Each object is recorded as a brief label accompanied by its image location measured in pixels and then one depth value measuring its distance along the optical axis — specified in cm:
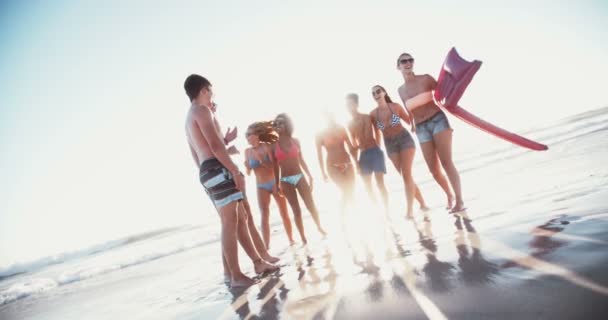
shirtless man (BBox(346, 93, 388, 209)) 541
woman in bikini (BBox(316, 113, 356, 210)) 552
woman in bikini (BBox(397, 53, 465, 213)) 441
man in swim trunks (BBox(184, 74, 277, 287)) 324
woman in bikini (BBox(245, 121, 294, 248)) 554
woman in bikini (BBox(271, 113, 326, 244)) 539
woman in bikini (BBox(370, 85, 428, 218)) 509
